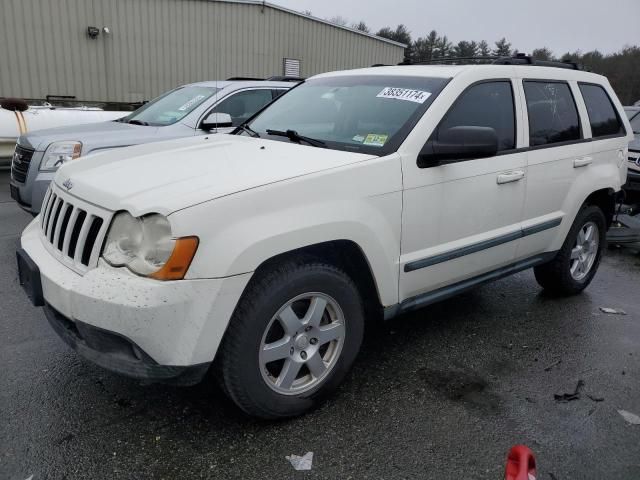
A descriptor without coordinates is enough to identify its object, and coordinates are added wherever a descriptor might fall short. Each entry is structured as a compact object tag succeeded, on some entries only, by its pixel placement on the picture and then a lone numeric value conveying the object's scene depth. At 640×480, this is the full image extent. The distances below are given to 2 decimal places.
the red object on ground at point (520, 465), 1.67
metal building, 14.62
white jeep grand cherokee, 2.29
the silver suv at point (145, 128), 5.39
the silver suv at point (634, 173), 7.44
